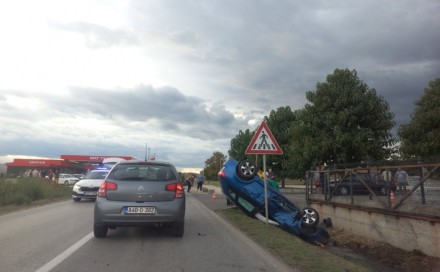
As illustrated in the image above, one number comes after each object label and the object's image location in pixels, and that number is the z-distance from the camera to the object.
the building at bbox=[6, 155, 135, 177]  74.06
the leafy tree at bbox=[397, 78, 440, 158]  26.24
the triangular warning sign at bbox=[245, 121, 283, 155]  11.12
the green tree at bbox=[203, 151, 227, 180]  96.78
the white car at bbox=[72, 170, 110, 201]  18.64
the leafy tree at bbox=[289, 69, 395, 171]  21.58
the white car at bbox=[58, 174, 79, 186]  44.68
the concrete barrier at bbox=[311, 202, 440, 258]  8.80
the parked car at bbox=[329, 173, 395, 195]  11.42
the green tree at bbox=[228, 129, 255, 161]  60.28
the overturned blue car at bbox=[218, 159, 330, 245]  12.31
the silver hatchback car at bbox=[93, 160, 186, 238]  8.13
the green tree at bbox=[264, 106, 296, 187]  45.25
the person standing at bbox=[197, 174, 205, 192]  36.36
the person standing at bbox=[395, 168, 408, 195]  10.30
